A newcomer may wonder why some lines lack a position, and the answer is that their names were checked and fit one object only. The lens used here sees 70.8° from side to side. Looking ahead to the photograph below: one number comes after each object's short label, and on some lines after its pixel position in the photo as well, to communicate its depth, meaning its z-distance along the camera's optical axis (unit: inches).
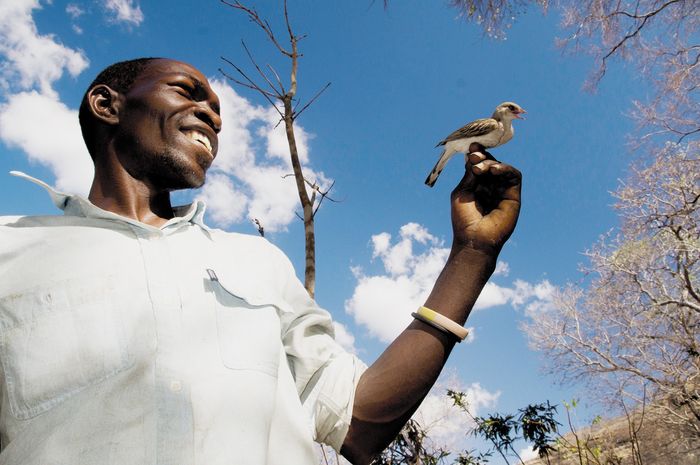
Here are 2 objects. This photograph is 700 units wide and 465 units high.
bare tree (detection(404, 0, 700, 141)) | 270.8
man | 37.4
